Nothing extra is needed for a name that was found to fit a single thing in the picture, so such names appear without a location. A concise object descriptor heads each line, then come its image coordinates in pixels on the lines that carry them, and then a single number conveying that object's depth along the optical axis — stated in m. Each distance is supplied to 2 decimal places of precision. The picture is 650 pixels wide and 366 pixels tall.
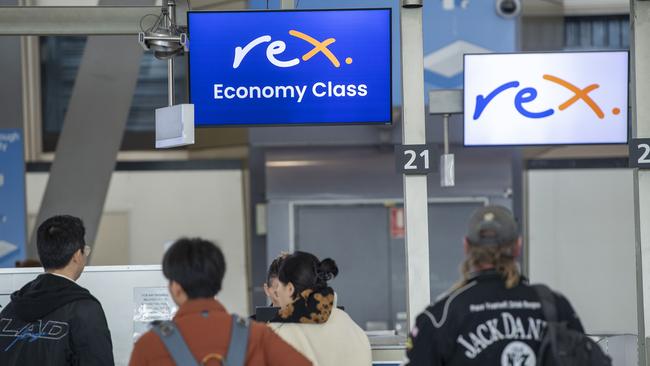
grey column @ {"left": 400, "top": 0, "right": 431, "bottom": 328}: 10.71
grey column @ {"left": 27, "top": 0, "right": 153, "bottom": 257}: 15.71
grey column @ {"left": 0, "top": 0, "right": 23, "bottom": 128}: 18.69
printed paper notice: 10.29
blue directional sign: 17.67
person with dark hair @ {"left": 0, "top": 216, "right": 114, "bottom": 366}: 7.29
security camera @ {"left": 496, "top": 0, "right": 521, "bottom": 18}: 17.80
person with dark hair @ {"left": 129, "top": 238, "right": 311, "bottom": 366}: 5.41
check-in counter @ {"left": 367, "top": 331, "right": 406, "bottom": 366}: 10.47
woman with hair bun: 7.60
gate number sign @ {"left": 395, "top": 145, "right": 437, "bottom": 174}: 10.69
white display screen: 11.75
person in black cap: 5.88
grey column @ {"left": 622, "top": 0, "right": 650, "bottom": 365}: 10.87
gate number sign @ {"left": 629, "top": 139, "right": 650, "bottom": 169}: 10.84
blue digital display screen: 11.10
